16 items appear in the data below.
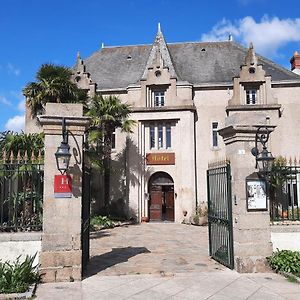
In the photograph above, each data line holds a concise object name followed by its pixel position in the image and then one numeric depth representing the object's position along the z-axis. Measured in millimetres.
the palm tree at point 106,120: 19359
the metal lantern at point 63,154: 7191
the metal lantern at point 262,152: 7902
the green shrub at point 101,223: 17944
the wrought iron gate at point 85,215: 7984
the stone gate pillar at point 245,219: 7927
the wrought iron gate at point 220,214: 8297
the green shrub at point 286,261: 7609
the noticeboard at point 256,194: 8000
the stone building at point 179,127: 21984
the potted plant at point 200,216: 19969
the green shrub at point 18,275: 6398
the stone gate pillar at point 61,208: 7277
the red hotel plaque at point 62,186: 7422
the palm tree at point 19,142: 13641
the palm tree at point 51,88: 15891
